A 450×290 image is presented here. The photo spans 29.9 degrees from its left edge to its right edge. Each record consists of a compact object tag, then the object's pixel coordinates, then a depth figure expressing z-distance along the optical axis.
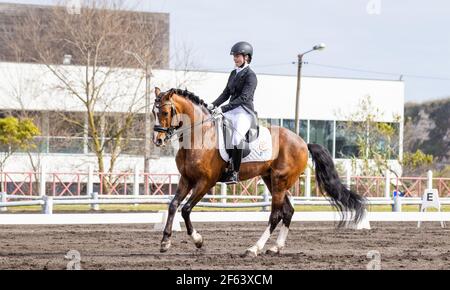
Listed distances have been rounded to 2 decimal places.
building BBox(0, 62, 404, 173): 37.59
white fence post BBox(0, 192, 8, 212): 23.06
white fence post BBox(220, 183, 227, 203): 29.00
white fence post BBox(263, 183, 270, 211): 23.30
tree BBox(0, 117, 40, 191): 33.75
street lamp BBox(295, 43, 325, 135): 36.12
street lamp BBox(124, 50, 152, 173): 33.94
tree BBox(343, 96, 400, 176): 39.66
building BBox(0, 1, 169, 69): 36.94
